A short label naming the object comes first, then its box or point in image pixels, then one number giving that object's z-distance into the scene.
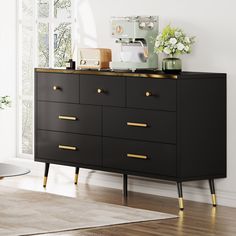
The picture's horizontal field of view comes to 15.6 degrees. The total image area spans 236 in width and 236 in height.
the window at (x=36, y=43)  7.46
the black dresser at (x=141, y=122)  5.85
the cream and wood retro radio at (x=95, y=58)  6.56
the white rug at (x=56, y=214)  5.26
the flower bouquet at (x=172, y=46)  6.05
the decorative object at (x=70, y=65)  6.71
